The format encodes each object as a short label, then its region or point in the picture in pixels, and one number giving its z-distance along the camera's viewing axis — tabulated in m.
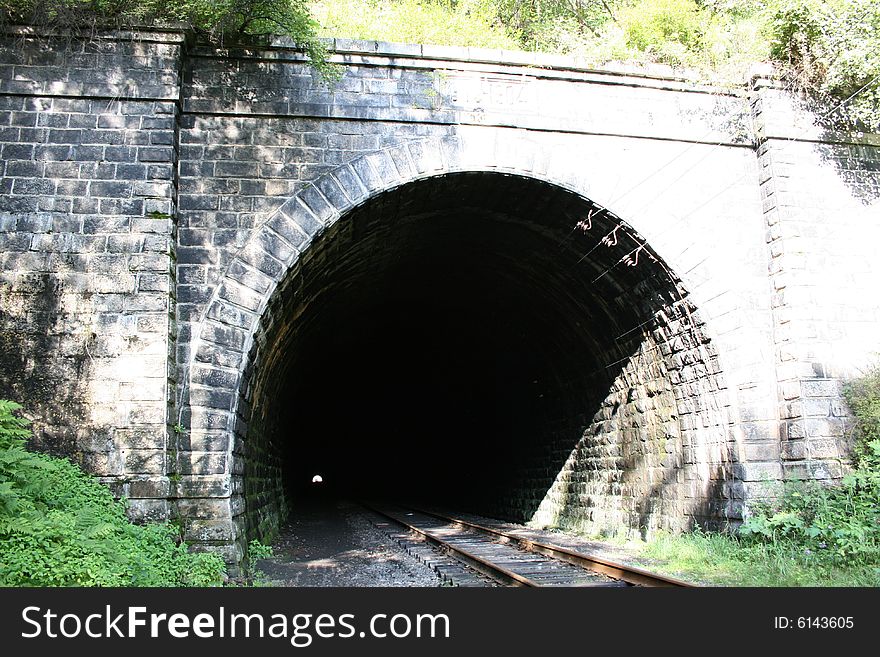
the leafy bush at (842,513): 7.35
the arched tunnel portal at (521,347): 9.05
